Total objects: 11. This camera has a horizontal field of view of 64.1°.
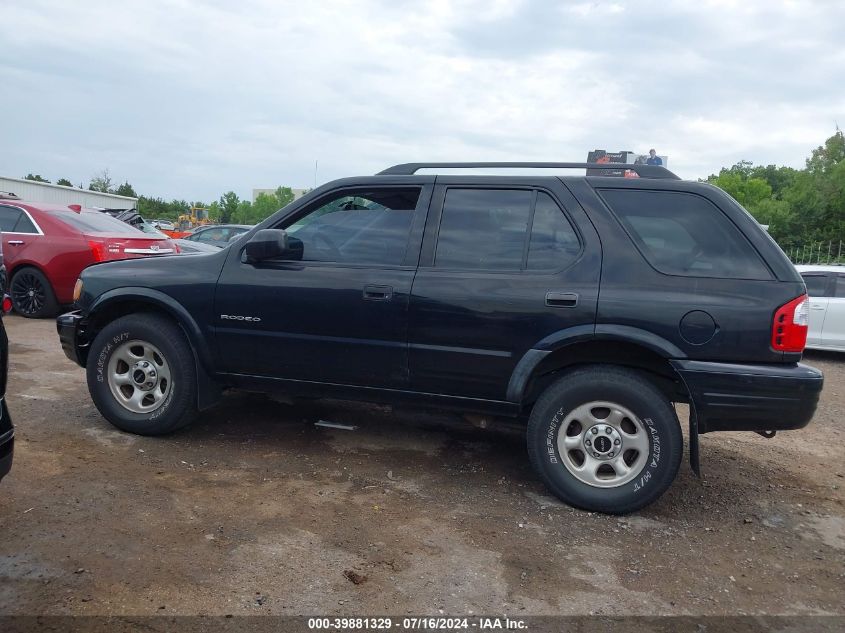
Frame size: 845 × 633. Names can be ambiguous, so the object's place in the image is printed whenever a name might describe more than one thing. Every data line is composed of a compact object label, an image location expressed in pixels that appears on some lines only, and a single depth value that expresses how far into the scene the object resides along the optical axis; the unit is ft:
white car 30.86
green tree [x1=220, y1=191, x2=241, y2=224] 349.16
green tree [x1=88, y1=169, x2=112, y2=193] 248.93
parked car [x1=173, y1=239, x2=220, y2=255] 43.01
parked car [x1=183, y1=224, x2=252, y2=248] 53.01
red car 29.66
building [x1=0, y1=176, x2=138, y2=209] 103.50
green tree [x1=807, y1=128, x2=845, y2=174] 183.86
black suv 11.65
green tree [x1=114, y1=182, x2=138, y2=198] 261.44
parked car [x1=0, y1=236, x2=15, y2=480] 8.89
